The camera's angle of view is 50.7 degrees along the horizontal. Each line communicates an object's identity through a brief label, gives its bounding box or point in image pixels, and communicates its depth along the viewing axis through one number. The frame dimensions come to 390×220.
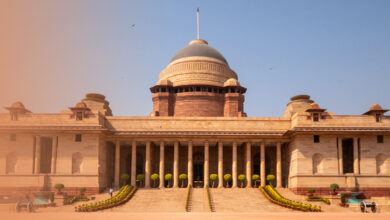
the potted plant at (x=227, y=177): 47.48
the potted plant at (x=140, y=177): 47.16
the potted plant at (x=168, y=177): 47.34
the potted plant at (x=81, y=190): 42.99
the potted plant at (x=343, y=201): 37.69
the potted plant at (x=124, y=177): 47.41
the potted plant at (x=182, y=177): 47.54
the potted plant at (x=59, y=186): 42.44
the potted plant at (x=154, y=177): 47.03
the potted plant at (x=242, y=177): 47.31
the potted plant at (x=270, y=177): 47.09
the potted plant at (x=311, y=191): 41.34
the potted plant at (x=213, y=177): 47.50
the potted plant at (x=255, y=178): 47.31
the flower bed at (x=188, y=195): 37.16
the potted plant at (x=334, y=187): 41.62
